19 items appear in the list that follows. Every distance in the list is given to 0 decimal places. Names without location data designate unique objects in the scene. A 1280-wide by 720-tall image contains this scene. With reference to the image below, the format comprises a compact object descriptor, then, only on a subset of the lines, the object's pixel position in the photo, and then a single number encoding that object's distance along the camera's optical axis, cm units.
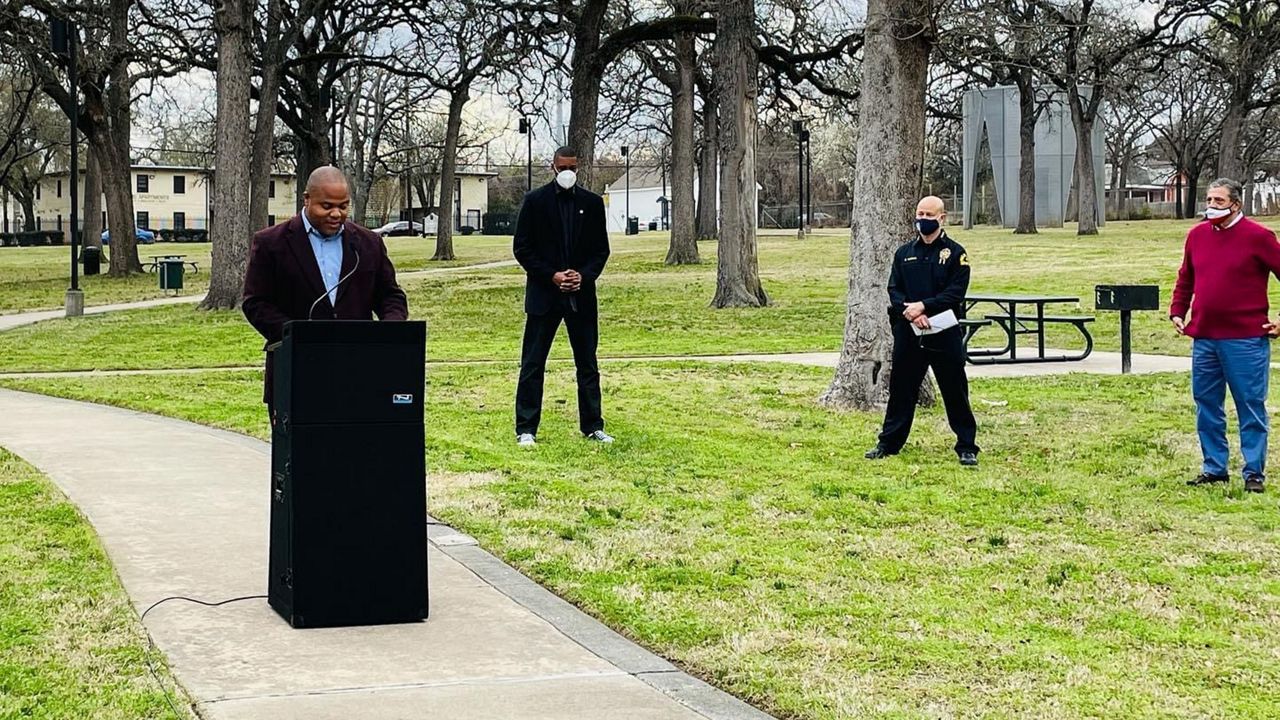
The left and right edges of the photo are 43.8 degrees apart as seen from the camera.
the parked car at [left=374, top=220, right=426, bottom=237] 9786
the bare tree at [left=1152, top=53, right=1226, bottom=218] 7825
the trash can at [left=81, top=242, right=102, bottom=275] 4750
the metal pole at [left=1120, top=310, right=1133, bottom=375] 1768
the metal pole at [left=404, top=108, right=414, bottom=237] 8419
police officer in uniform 1082
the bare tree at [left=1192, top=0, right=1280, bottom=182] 4072
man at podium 704
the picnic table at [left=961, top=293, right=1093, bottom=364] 1841
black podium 639
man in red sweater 984
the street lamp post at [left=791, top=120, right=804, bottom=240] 4009
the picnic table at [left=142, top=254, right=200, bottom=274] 4872
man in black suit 1148
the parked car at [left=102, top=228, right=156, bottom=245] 9088
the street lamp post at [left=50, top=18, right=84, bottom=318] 2944
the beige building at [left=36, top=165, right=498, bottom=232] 11850
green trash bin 3766
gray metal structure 6769
